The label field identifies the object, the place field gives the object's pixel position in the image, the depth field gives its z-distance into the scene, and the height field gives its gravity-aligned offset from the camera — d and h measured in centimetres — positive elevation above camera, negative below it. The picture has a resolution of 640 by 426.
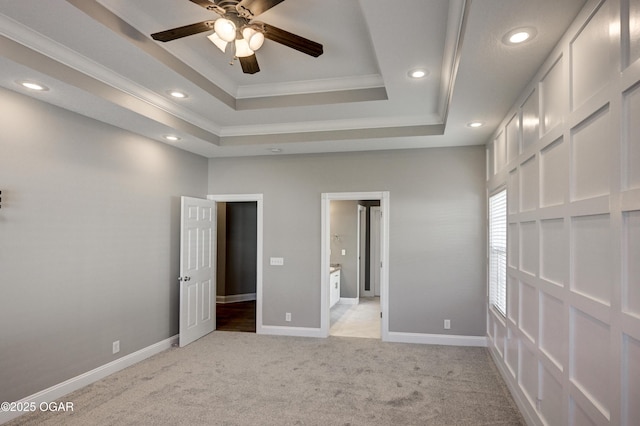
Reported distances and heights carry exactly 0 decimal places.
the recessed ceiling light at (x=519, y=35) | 204 +106
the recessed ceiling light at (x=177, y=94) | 358 +125
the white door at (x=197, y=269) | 481 -58
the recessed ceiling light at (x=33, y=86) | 280 +104
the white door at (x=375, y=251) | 851 -54
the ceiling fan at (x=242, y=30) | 227 +125
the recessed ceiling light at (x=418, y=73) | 305 +126
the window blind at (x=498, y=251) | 379 -25
